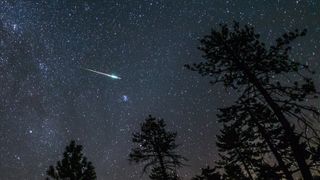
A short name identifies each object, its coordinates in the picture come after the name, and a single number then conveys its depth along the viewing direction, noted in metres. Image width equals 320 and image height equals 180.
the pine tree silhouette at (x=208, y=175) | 32.00
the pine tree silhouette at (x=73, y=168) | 21.28
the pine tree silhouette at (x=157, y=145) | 21.27
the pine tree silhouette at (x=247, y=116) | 14.10
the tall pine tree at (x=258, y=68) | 12.90
